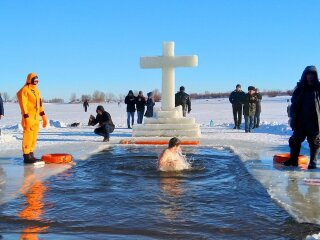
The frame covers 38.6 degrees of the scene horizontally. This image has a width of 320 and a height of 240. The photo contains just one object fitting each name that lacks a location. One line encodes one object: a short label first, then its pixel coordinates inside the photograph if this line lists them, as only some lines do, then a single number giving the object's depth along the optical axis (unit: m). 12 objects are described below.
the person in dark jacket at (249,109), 17.48
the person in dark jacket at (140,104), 20.46
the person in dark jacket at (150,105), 21.22
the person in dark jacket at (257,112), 20.09
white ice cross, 15.30
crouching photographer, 13.95
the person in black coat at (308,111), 7.85
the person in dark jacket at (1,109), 14.86
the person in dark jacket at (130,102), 20.31
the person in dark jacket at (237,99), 18.75
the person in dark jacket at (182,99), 19.36
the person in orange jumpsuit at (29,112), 8.65
